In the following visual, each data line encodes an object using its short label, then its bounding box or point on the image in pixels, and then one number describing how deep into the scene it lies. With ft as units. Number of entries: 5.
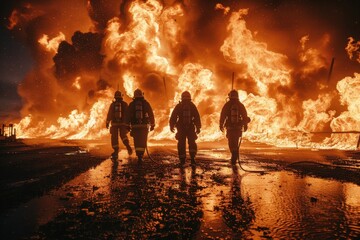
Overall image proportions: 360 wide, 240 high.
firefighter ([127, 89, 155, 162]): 30.94
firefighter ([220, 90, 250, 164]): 29.98
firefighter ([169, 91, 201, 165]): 29.65
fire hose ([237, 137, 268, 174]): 22.24
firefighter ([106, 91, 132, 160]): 35.37
